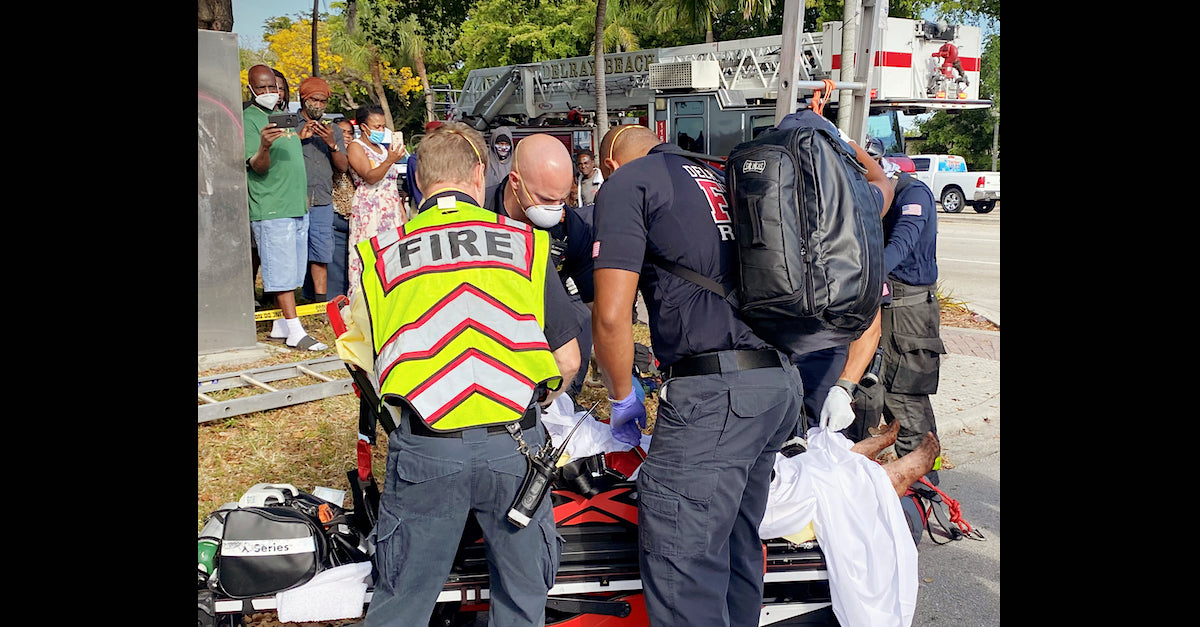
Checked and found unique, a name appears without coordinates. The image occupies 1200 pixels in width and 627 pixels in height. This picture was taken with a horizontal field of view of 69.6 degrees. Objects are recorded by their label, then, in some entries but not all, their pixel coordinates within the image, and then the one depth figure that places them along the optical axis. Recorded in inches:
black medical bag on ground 108.1
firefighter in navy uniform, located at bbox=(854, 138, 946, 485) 180.5
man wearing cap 286.0
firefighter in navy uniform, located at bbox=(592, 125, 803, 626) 101.4
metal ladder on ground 209.3
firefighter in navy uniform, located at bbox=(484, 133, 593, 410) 132.5
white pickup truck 986.7
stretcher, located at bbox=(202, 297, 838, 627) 109.7
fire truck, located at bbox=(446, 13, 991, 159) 563.5
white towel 107.3
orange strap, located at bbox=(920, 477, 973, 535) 161.5
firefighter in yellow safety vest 89.9
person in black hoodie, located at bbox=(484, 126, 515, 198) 308.4
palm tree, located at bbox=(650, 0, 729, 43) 837.2
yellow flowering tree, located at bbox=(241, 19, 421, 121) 1644.9
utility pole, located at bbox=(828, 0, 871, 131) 211.7
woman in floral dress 281.4
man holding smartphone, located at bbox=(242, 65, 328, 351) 261.4
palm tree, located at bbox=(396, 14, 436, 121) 1258.6
